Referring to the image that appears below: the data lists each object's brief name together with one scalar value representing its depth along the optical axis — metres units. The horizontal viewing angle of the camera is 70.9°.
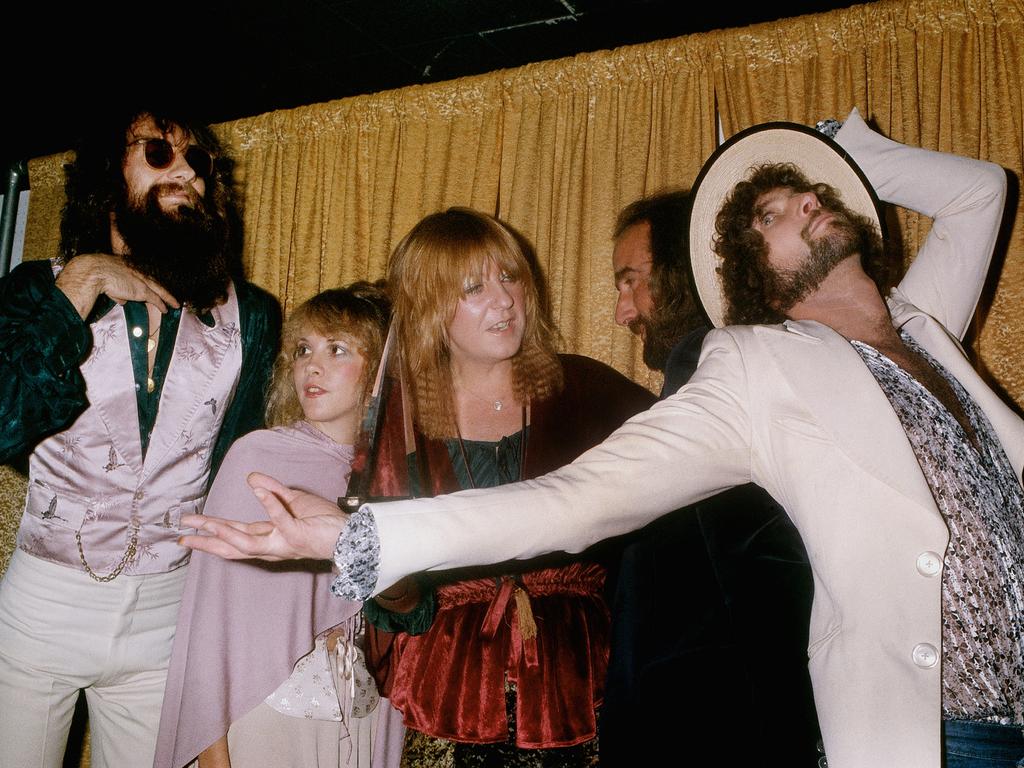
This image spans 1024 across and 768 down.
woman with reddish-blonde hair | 1.58
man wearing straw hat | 1.00
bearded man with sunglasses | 1.89
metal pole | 4.24
